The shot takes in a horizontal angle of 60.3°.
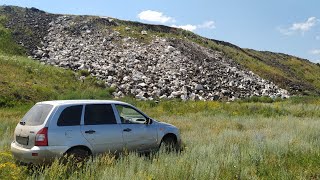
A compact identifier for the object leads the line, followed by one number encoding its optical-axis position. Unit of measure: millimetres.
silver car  6379
